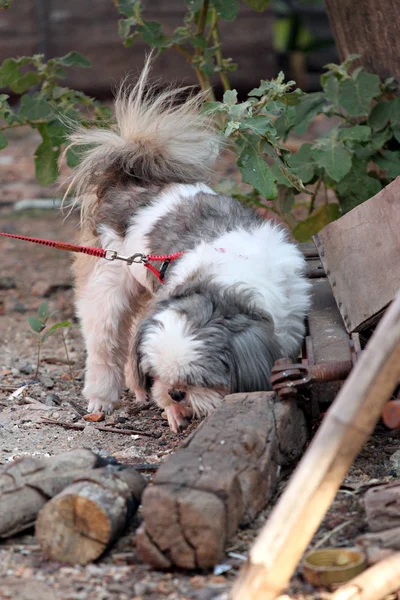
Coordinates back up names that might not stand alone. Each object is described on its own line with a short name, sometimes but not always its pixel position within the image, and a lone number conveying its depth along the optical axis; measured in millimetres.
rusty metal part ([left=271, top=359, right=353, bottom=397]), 3145
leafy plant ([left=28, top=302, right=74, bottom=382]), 4574
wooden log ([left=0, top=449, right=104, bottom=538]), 2703
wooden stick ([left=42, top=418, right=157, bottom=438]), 3971
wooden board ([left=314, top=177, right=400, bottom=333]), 3641
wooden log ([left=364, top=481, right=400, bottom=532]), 2623
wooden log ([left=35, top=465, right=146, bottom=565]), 2543
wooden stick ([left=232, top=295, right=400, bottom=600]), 2137
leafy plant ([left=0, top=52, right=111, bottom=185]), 5258
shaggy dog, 3330
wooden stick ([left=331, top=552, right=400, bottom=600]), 2217
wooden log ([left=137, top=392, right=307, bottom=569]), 2447
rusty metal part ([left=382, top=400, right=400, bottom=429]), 2438
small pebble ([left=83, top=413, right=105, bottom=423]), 4203
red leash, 3904
